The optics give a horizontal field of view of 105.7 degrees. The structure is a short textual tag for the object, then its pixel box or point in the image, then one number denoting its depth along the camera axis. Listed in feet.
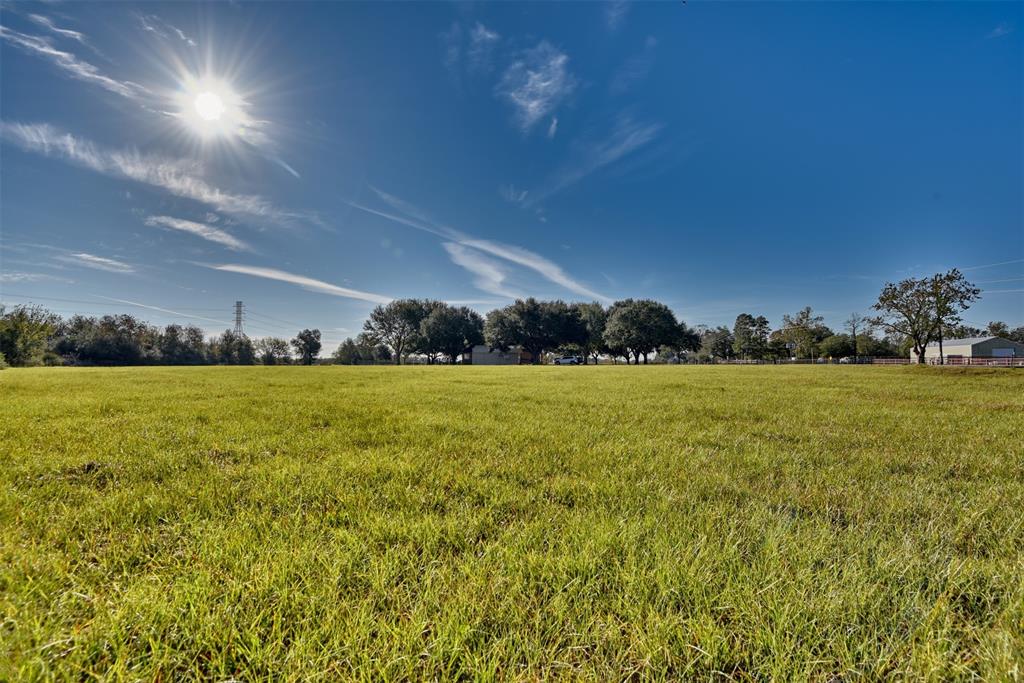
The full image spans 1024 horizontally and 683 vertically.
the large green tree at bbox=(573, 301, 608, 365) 229.25
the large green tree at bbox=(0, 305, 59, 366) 116.47
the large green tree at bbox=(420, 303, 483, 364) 229.66
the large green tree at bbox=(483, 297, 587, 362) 220.84
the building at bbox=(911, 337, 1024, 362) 207.82
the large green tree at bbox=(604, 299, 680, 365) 209.77
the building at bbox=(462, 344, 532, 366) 242.78
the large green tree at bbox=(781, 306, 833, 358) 296.51
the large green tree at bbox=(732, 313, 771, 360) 326.24
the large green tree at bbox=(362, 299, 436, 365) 244.83
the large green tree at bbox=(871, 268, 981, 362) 124.77
